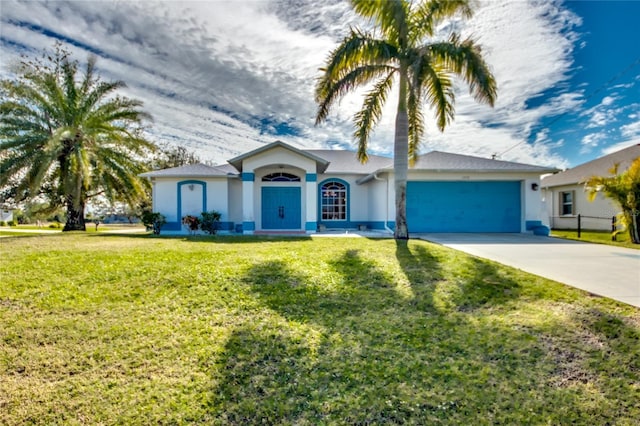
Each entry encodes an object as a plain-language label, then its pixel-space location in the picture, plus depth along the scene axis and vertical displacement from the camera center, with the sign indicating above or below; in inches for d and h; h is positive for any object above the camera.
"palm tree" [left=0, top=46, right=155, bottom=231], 597.6 +151.6
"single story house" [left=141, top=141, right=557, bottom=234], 622.8 +43.8
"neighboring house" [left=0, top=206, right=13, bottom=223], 1334.8 +2.5
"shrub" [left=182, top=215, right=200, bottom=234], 622.5 -10.6
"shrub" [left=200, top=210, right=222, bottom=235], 627.2 -9.0
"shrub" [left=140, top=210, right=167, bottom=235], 637.3 -6.5
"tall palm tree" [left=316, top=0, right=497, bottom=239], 414.6 +194.5
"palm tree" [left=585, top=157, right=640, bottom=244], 475.5 +29.4
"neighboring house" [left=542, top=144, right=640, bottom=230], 755.4 +42.4
